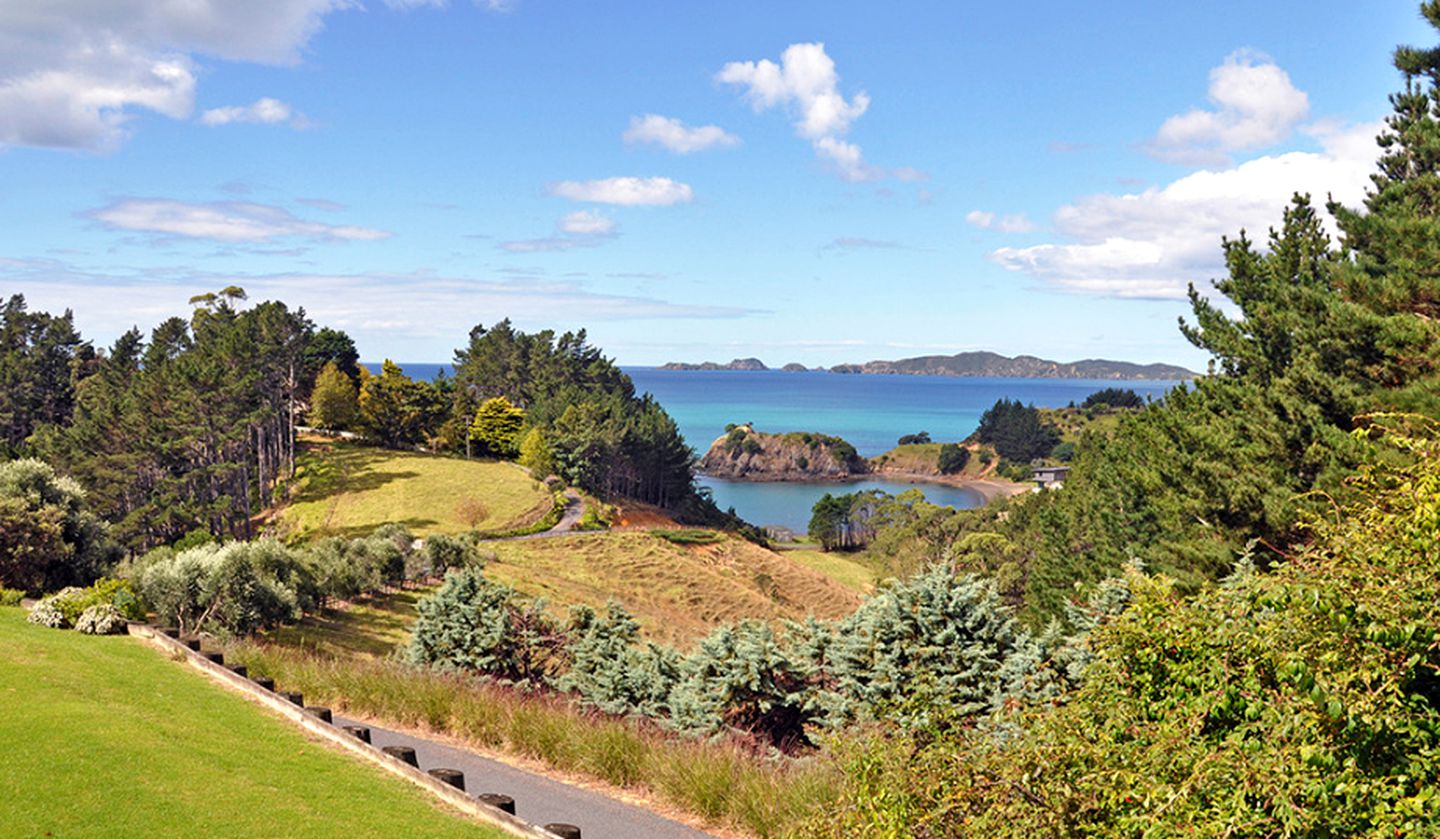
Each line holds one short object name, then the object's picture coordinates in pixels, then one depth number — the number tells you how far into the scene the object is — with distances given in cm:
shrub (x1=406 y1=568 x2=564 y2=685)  2245
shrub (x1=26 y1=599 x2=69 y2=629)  2073
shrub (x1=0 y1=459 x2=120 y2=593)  2634
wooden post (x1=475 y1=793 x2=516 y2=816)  1241
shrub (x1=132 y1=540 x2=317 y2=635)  2667
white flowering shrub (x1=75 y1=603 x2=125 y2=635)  2072
